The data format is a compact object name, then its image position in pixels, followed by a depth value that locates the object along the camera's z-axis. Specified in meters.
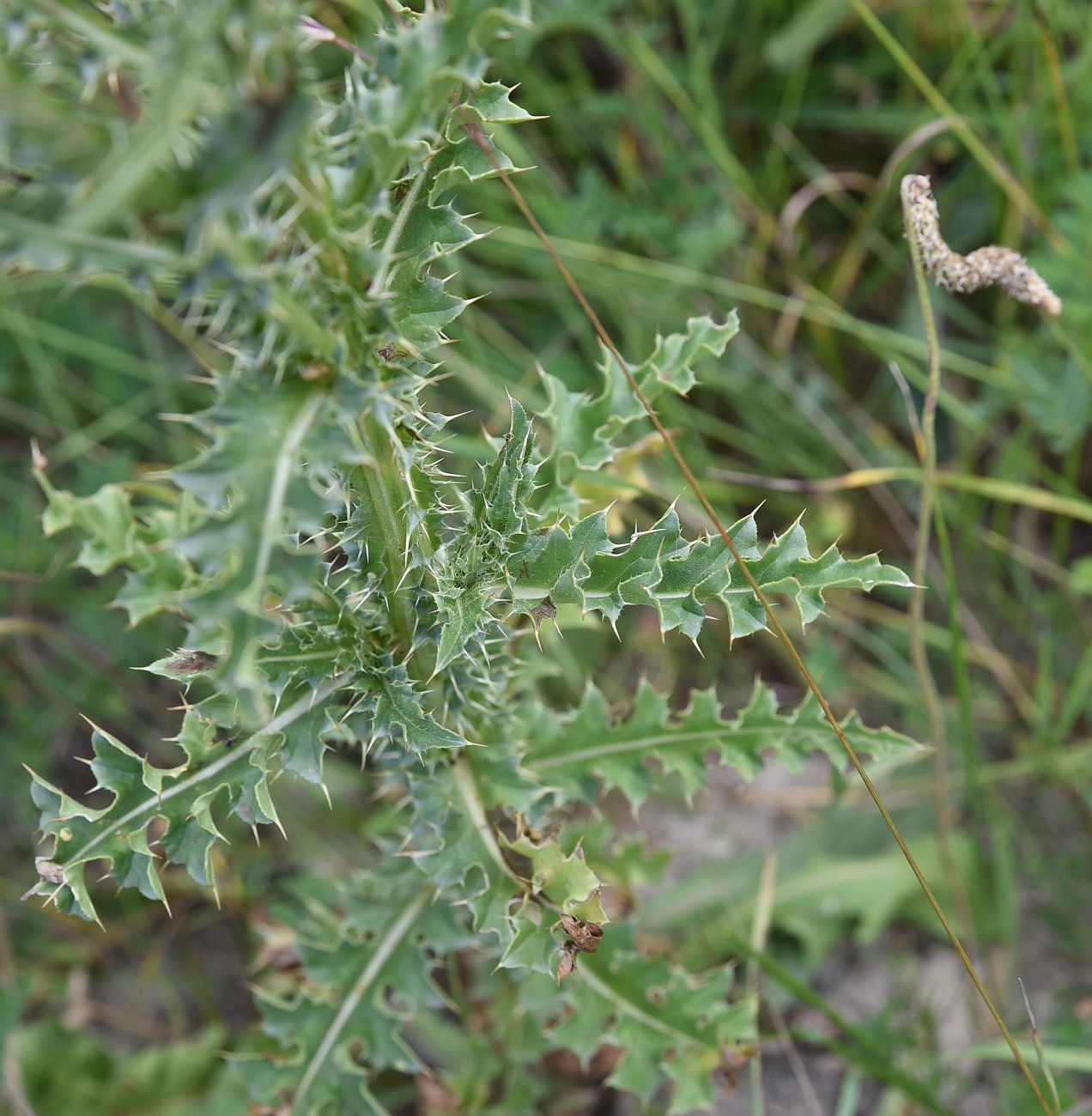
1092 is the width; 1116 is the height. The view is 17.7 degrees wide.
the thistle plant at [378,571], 0.81
